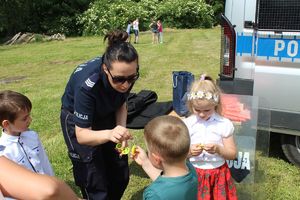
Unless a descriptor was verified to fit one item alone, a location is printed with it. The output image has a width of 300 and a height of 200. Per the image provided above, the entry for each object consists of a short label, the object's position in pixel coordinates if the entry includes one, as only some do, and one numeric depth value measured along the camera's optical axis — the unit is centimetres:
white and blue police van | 360
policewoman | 264
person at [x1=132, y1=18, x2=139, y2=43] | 2167
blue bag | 453
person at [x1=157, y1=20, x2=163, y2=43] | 2138
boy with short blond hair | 205
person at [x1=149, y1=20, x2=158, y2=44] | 2120
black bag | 446
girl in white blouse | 296
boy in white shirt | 283
